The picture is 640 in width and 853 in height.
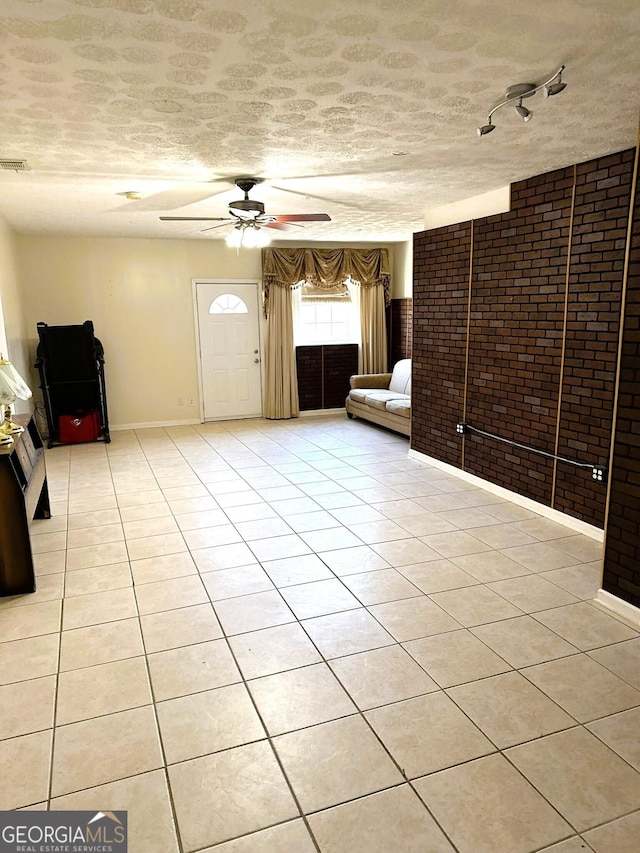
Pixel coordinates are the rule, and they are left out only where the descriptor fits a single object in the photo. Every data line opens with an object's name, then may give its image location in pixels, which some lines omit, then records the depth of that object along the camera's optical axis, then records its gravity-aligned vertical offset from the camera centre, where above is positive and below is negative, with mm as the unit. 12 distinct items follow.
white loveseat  6480 -893
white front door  7562 -258
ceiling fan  4273 +856
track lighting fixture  2309 +996
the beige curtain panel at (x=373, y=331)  8133 -80
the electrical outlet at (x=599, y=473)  3527 -947
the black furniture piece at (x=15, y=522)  2900 -997
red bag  6480 -1114
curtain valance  7625 +815
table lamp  3279 -358
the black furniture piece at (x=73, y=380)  6328 -566
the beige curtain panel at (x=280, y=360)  7750 -460
